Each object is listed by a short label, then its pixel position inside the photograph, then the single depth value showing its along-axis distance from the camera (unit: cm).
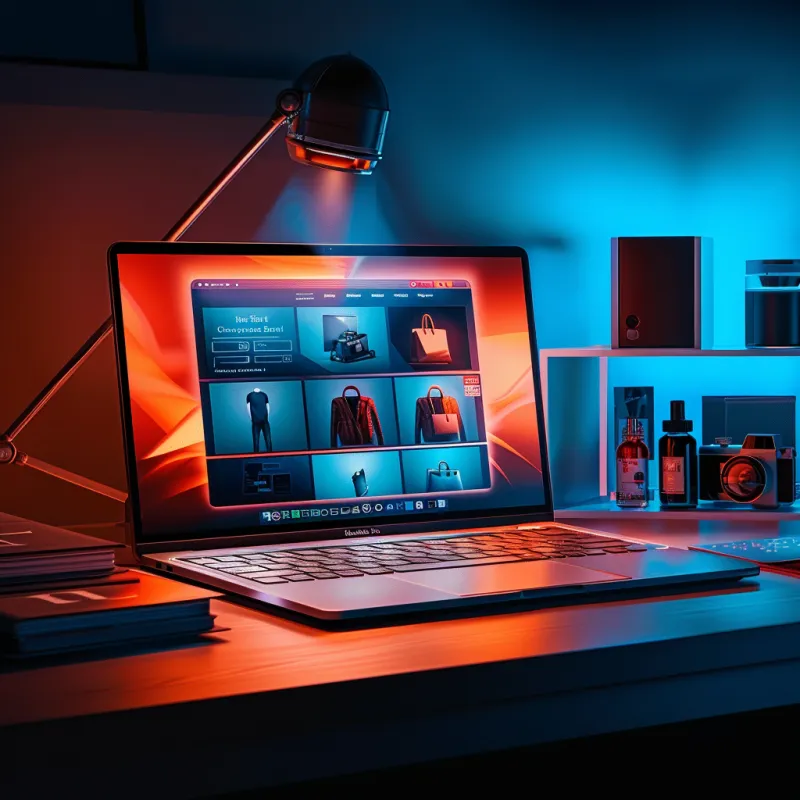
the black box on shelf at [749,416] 182
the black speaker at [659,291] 173
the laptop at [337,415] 122
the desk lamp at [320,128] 140
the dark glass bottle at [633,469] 168
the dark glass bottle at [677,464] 167
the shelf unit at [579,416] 171
